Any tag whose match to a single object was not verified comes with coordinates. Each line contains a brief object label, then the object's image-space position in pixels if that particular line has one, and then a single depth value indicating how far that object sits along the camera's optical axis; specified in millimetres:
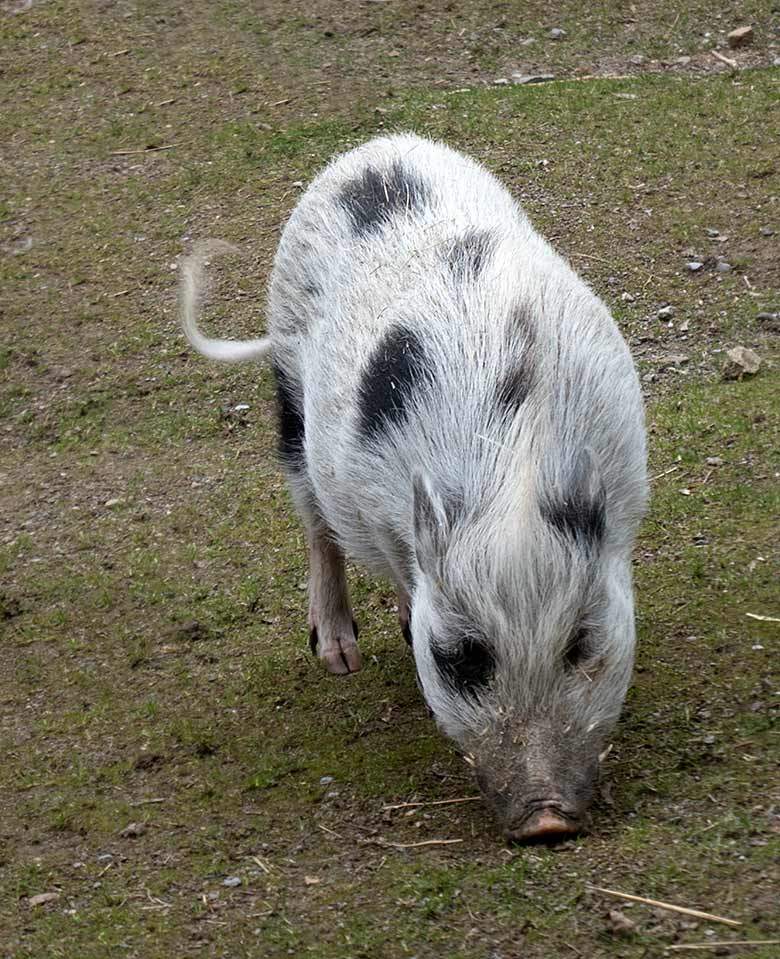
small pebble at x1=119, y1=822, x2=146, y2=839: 9289
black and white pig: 8062
